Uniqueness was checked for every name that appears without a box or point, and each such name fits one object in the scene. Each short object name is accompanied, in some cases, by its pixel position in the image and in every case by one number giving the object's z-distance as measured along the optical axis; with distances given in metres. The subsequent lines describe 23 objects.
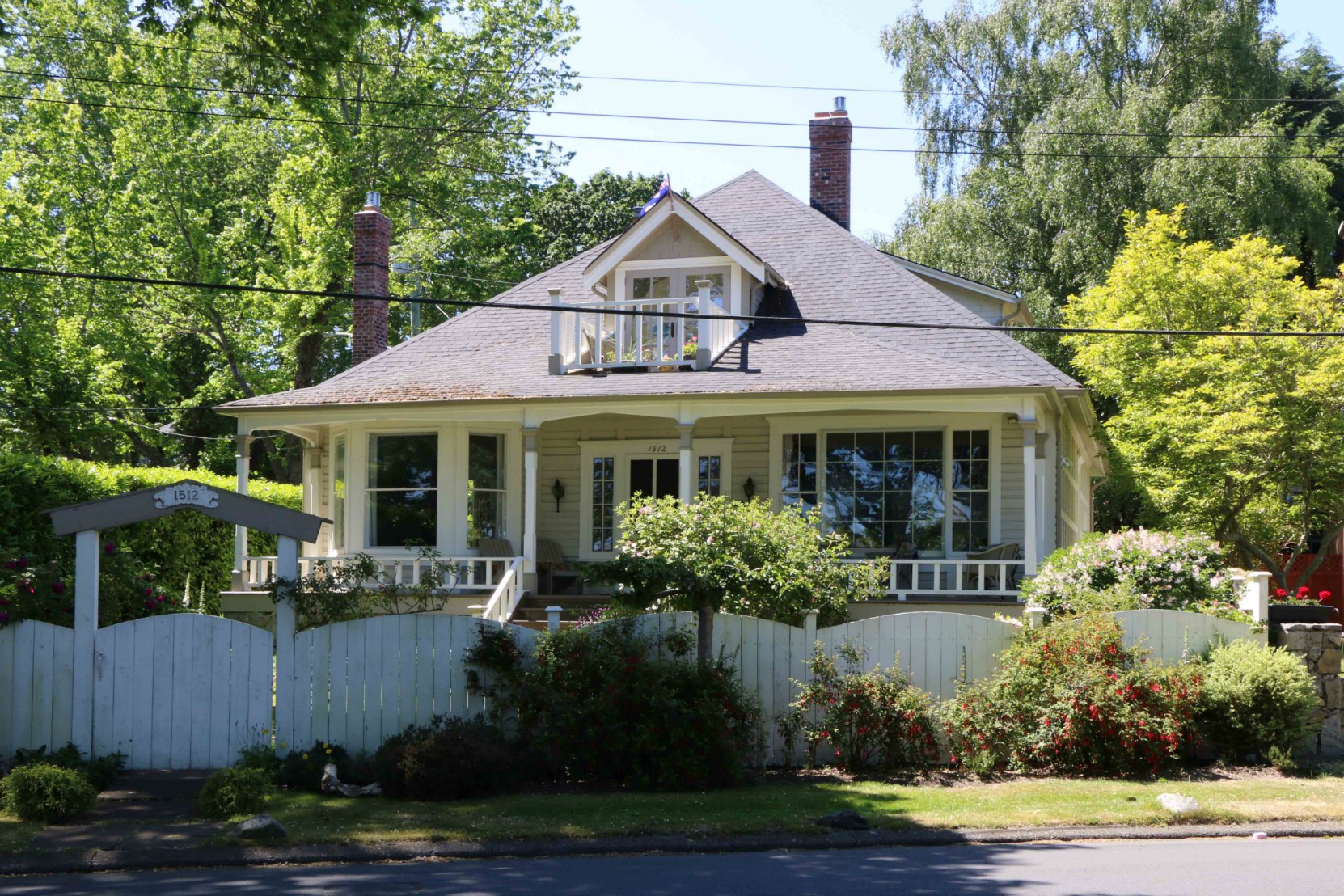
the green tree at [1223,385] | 21.39
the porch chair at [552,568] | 19.03
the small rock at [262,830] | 8.75
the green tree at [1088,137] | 28.52
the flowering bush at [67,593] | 11.61
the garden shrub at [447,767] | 10.15
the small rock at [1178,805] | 9.56
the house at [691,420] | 16.62
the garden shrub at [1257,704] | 11.26
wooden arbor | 11.09
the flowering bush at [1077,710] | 11.09
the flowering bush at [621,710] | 10.66
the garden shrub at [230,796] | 9.55
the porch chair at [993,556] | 16.91
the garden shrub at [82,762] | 10.54
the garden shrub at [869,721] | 11.45
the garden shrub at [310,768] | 10.76
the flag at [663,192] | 18.54
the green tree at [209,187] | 28.06
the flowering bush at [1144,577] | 12.85
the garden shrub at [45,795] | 9.41
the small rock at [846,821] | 9.22
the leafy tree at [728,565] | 12.20
